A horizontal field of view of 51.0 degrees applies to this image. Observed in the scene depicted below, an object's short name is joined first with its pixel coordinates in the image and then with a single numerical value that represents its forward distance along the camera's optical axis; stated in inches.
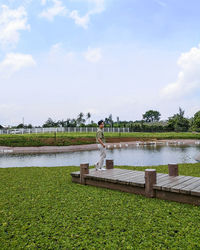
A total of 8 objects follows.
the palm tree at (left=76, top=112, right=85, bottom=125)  2997.0
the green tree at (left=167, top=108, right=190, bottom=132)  2266.1
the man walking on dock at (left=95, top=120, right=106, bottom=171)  257.9
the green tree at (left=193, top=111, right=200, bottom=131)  1907.0
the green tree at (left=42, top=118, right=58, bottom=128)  2886.6
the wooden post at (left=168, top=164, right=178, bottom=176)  216.5
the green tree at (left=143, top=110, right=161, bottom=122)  4431.6
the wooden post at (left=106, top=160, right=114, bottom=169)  275.0
